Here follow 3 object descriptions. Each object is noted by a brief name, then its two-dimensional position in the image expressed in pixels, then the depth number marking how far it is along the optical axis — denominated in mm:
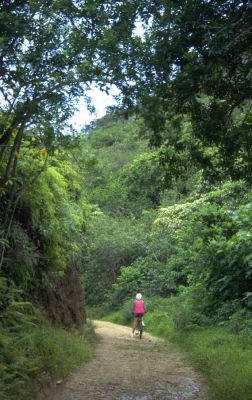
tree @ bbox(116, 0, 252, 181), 6758
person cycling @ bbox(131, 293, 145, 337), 19117
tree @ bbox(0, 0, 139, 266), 7230
